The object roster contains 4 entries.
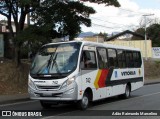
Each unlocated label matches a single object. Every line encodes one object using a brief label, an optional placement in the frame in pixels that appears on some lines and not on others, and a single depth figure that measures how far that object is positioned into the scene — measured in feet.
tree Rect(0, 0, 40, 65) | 59.45
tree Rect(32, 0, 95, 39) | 58.65
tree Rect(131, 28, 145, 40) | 231.21
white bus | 36.00
